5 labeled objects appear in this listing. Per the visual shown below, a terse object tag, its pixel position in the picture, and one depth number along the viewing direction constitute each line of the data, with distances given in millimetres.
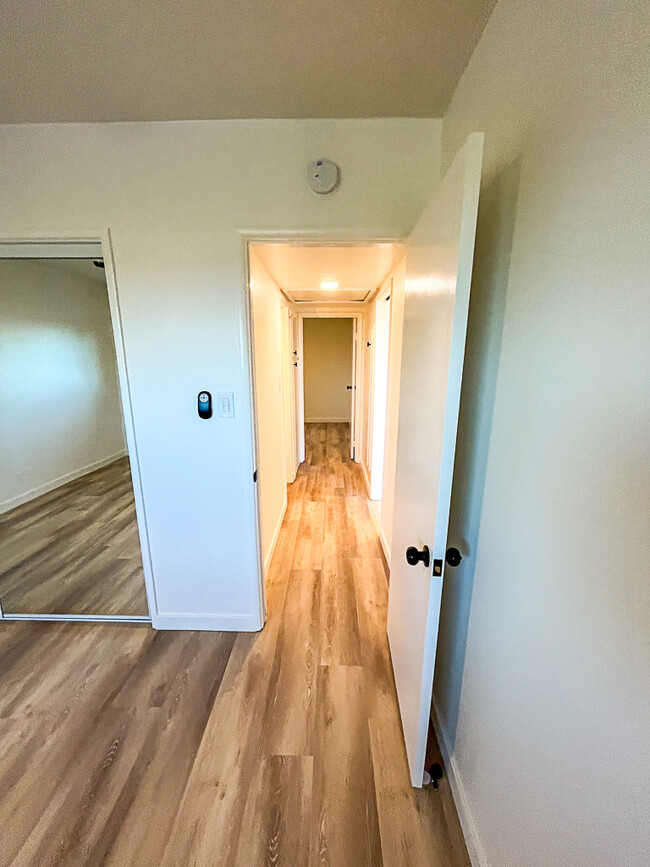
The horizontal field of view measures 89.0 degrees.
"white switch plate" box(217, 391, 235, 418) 1626
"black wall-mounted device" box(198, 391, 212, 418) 1611
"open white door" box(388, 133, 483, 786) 819
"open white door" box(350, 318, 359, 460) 4754
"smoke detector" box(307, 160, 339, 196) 1391
